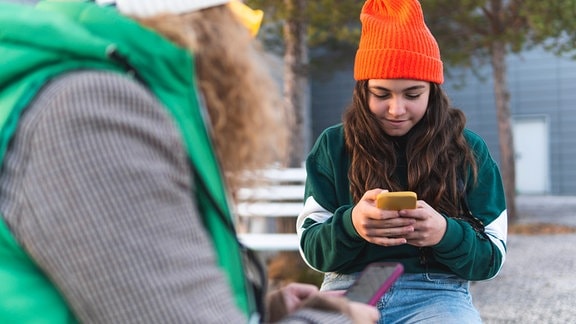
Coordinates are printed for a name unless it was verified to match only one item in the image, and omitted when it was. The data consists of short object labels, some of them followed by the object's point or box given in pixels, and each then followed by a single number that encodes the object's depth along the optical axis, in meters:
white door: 21.22
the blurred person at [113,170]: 0.94
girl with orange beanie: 2.19
